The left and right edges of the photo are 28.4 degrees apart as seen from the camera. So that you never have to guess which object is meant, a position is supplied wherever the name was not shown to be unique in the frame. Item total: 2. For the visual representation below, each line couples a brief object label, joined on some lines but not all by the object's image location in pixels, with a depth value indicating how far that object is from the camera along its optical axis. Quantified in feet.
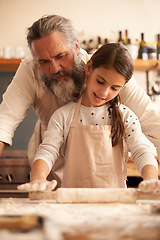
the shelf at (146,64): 10.06
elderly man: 4.52
